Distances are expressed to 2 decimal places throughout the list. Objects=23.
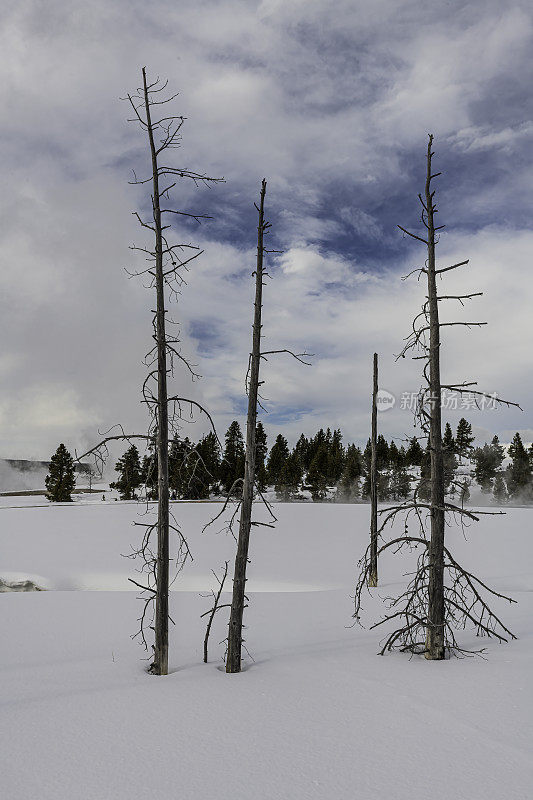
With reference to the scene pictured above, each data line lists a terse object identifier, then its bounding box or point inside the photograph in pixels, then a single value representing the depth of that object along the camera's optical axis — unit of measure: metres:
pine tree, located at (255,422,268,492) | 65.94
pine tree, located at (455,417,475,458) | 67.69
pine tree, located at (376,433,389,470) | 73.65
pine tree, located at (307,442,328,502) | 64.23
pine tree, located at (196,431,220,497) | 54.78
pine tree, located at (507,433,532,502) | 61.38
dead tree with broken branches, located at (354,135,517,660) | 8.84
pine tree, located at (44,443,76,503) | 51.34
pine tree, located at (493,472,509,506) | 60.56
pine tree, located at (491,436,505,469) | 64.21
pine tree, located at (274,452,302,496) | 62.52
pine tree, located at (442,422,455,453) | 62.30
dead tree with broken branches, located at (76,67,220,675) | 8.80
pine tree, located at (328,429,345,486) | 70.69
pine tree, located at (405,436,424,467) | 72.25
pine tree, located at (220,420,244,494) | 57.68
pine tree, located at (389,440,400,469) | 71.21
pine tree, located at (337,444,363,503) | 66.88
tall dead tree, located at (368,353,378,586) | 19.44
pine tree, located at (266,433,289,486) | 69.12
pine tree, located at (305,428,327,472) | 79.28
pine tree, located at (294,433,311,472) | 78.69
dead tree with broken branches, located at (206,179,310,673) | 8.59
